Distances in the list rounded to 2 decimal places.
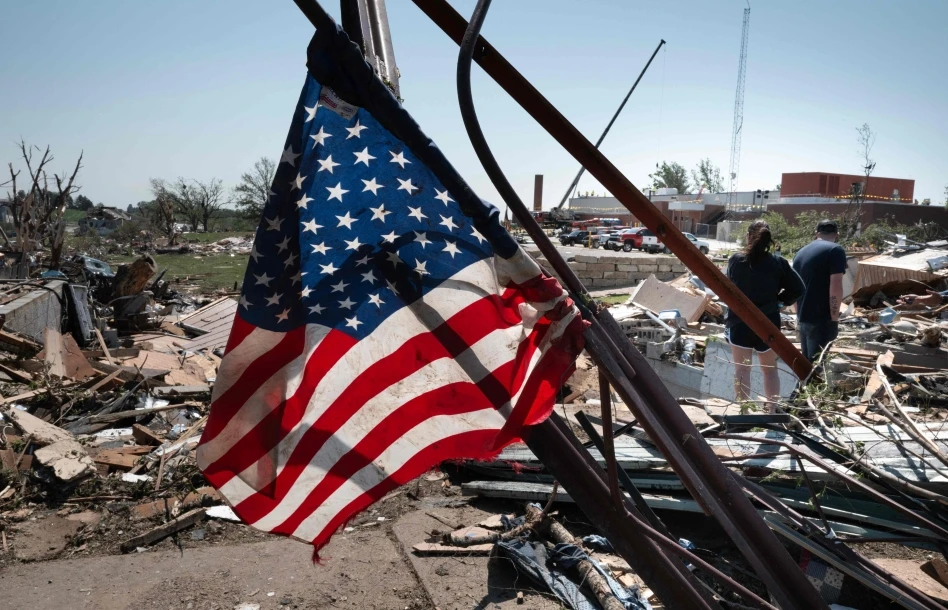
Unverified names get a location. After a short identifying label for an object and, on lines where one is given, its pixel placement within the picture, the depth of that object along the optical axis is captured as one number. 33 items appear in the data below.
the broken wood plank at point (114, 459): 5.68
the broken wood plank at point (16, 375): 7.36
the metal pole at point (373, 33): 2.01
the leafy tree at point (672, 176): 87.19
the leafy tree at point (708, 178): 85.94
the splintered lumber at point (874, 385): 5.49
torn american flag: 2.01
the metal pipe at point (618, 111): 22.51
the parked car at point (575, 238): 39.94
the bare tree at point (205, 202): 62.25
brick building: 43.66
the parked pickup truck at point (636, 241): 34.28
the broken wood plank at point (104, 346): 8.65
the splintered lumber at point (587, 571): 3.44
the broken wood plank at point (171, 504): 4.96
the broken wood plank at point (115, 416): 6.64
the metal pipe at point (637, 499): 2.66
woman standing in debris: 5.45
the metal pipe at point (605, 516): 1.95
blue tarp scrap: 3.51
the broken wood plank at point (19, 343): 8.05
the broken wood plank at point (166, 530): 4.51
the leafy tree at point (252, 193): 62.12
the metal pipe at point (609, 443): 1.83
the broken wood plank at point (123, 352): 9.34
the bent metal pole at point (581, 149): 1.90
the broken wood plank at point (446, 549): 4.25
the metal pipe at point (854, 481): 2.79
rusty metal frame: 1.77
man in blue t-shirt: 5.84
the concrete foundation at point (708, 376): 7.41
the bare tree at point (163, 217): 38.81
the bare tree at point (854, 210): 28.41
